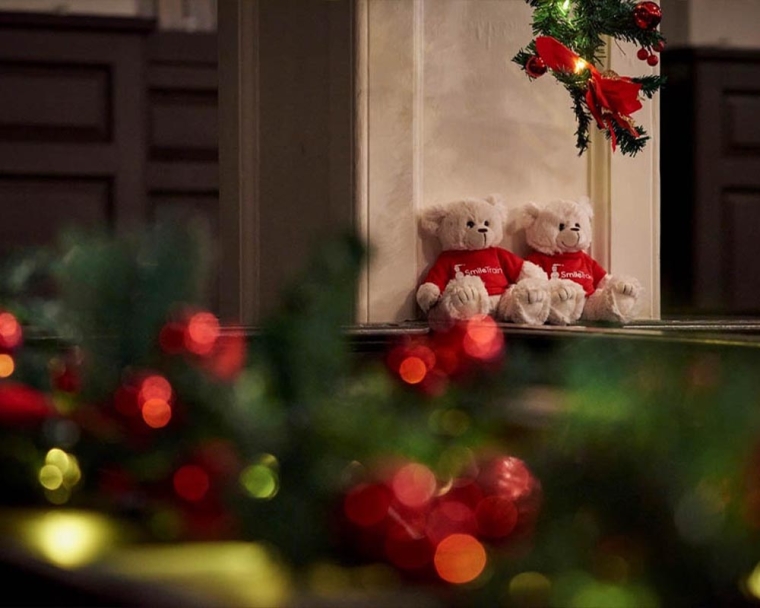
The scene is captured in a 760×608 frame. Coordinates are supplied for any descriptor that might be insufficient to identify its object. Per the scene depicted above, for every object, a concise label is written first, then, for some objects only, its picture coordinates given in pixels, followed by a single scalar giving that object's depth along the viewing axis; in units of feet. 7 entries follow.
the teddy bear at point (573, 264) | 23.79
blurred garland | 2.20
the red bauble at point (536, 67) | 22.39
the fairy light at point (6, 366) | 3.60
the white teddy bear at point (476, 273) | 22.85
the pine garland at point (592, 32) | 22.71
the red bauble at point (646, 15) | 22.47
